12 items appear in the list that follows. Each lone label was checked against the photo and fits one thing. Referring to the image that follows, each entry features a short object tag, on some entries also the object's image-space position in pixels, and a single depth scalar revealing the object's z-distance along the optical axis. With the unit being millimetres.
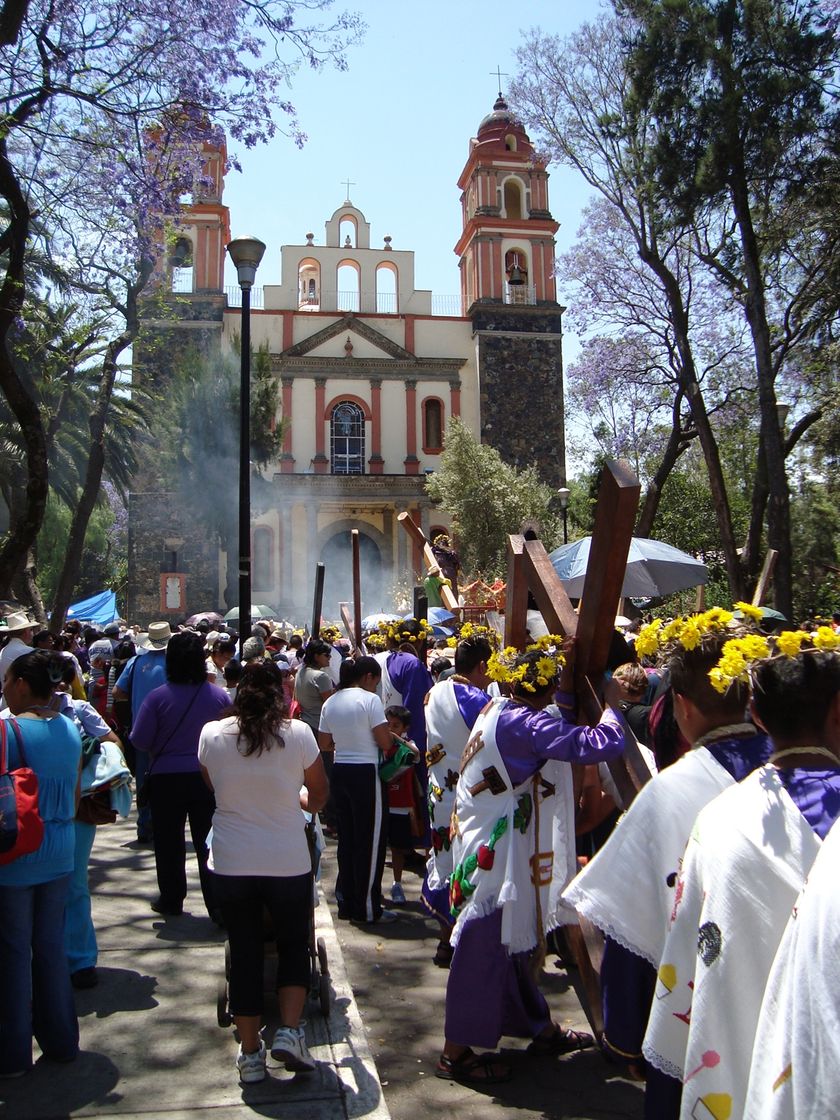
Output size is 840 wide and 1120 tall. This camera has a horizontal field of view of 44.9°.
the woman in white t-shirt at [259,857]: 4059
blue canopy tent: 29897
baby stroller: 4578
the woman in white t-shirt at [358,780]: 6391
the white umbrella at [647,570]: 10539
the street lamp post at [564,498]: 24516
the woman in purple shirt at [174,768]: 6270
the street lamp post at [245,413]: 9961
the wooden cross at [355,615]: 10434
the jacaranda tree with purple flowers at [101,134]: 9594
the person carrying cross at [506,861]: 4113
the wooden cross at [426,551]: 9688
